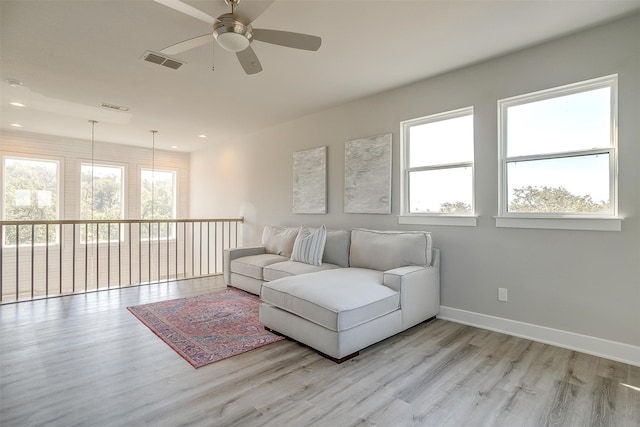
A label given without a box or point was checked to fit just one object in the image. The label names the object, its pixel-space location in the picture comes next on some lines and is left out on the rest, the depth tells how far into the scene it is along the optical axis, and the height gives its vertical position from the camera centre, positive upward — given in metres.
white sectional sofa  2.48 -0.69
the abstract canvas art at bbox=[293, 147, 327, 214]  4.78 +0.51
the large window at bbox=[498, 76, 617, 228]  2.62 +0.55
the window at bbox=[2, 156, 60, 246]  5.91 +0.35
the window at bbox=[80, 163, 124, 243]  6.75 +0.38
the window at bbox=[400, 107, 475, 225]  3.42 +0.54
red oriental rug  2.65 -1.12
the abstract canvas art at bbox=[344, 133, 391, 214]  3.98 +0.51
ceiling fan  1.95 +1.17
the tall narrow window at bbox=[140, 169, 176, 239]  7.60 +0.39
